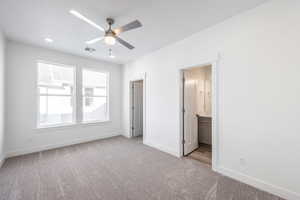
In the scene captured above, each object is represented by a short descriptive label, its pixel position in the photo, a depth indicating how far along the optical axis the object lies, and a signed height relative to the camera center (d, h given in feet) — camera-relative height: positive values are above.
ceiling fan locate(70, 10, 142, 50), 6.40 +3.67
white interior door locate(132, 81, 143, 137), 17.53 -1.12
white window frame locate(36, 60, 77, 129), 12.44 +0.13
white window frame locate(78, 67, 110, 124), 14.96 +0.43
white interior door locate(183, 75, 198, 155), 11.48 -1.52
